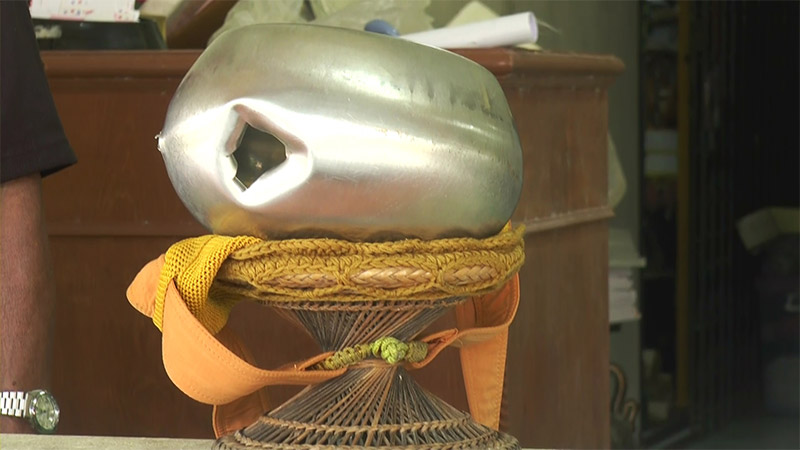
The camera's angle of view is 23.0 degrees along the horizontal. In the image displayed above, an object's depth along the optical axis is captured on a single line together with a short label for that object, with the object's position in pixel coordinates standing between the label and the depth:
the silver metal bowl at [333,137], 1.27
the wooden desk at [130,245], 2.21
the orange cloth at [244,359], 1.32
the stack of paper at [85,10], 2.41
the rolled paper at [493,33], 2.25
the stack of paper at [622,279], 3.81
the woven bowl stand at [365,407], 1.33
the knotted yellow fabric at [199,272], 1.32
